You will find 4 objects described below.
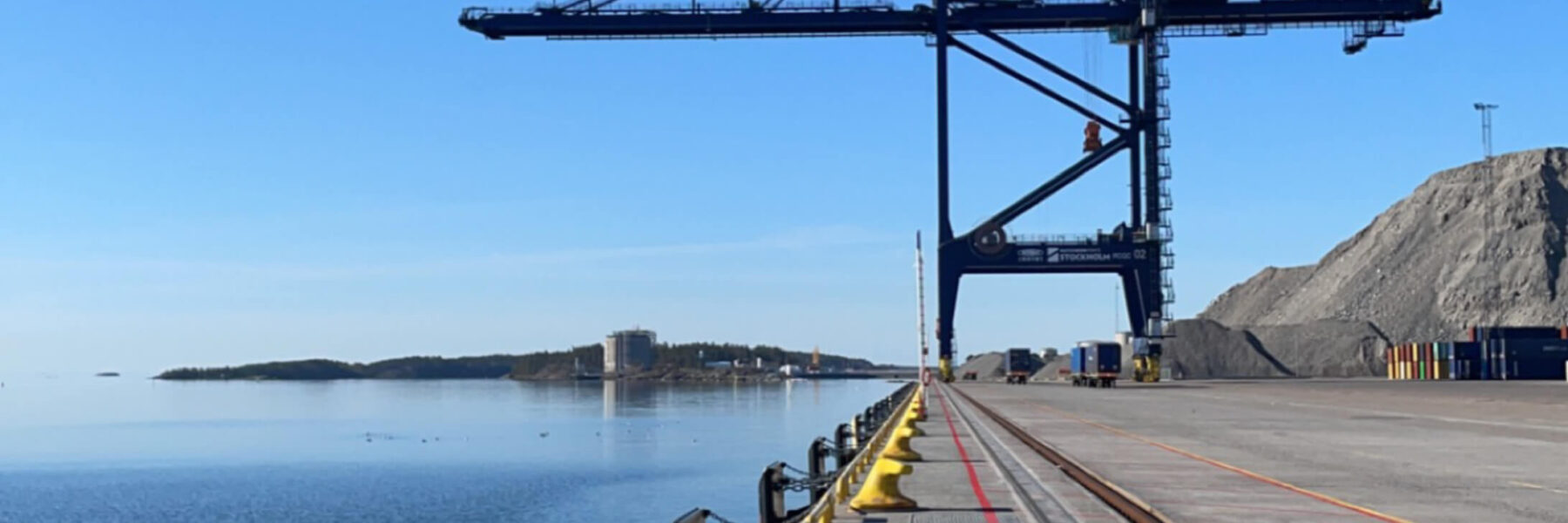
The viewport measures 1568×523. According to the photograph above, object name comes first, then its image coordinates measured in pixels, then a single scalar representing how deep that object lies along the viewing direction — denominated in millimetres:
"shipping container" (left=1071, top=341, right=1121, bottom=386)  90375
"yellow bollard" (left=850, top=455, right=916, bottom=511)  18094
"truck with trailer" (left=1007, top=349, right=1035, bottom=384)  107938
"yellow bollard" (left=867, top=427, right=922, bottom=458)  22859
